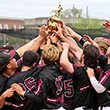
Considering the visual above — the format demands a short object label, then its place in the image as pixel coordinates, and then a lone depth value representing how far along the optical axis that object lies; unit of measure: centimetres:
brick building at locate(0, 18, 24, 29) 4942
